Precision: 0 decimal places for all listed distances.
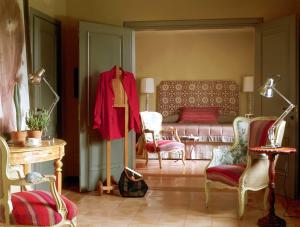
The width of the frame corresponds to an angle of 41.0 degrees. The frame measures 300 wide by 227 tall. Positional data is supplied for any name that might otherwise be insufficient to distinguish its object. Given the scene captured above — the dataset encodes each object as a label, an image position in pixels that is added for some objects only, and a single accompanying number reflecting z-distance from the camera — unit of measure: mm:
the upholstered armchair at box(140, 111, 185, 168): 6844
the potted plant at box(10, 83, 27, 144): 3303
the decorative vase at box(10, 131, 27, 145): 3301
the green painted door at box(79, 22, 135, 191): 5086
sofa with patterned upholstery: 8984
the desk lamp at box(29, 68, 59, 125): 3701
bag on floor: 4824
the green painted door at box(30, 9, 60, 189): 4602
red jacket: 4934
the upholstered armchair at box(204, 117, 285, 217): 3901
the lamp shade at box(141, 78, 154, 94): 9047
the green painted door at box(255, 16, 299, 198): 4641
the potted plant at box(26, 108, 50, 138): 3447
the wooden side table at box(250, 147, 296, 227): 3568
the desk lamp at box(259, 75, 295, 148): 3789
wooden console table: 3004
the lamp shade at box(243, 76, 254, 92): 8859
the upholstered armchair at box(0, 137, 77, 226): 2578
